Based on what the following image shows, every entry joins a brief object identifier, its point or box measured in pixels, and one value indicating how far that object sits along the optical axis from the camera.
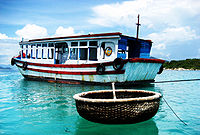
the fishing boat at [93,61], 10.89
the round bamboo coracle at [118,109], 4.04
